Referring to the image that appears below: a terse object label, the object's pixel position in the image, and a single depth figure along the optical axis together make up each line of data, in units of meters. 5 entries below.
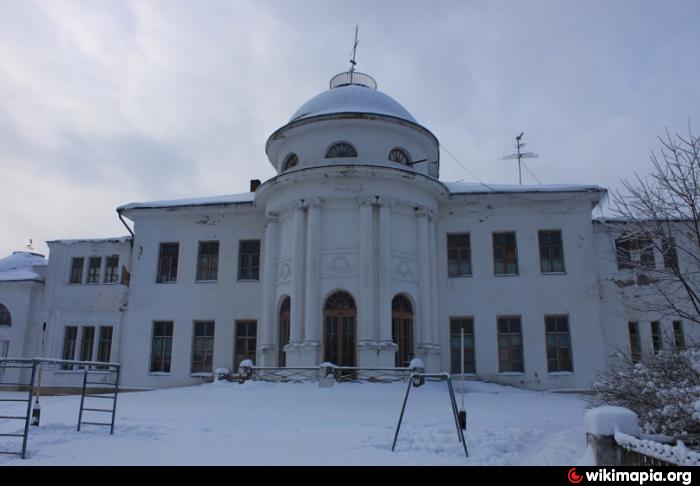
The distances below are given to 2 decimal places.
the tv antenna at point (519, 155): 29.64
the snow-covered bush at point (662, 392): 7.80
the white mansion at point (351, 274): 19.94
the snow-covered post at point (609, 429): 7.19
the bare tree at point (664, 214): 9.64
